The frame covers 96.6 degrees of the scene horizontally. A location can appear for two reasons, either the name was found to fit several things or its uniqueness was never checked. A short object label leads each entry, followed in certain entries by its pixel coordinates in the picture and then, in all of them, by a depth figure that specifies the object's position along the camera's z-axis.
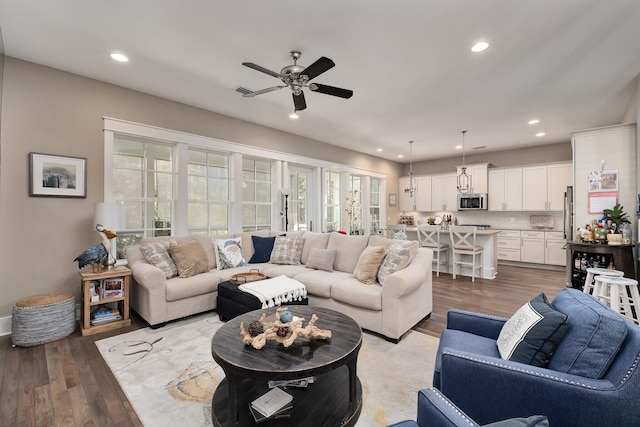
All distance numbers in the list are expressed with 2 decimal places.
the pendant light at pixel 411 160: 7.09
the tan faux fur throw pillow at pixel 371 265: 3.17
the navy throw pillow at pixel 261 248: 4.36
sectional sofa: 2.81
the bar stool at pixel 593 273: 3.17
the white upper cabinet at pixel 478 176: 7.43
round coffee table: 1.47
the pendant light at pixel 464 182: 7.59
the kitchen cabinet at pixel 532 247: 6.57
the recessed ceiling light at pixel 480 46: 2.74
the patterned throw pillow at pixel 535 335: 1.31
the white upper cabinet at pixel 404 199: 8.89
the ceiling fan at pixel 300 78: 2.43
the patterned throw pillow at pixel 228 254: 3.96
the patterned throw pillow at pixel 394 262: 3.06
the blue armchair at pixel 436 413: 0.92
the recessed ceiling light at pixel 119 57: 2.96
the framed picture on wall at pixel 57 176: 3.12
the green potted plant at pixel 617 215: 3.83
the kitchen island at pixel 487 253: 5.51
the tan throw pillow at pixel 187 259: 3.49
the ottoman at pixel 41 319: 2.68
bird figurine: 3.06
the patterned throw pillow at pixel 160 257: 3.40
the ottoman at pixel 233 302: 2.92
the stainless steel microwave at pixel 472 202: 7.35
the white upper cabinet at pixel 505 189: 7.05
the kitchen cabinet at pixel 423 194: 8.52
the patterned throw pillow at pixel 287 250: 4.24
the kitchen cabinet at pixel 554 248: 6.34
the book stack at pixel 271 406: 1.51
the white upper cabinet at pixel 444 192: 8.02
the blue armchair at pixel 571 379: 1.05
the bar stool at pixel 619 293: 2.81
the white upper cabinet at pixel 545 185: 6.46
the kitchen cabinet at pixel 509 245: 6.92
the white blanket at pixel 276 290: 2.88
